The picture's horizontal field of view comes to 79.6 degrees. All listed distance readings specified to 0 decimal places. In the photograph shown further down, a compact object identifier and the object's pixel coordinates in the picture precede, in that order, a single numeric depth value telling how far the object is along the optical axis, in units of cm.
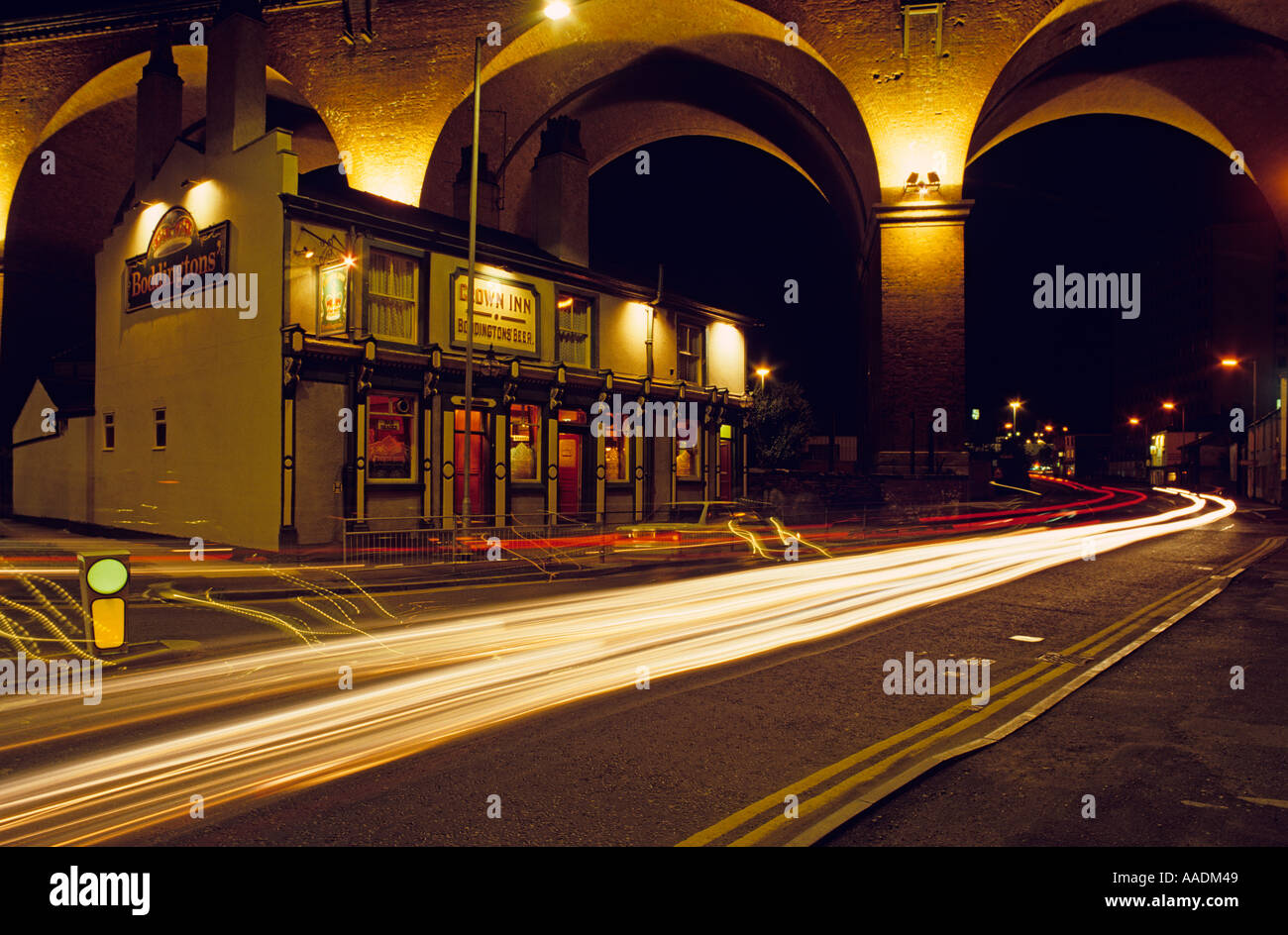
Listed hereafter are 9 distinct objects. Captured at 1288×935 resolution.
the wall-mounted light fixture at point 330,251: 1909
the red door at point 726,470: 3117
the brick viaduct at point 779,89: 2856
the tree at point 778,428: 5122
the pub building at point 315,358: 1895
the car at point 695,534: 2020
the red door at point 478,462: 2222
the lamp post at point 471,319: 1753
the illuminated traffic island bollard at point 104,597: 786
